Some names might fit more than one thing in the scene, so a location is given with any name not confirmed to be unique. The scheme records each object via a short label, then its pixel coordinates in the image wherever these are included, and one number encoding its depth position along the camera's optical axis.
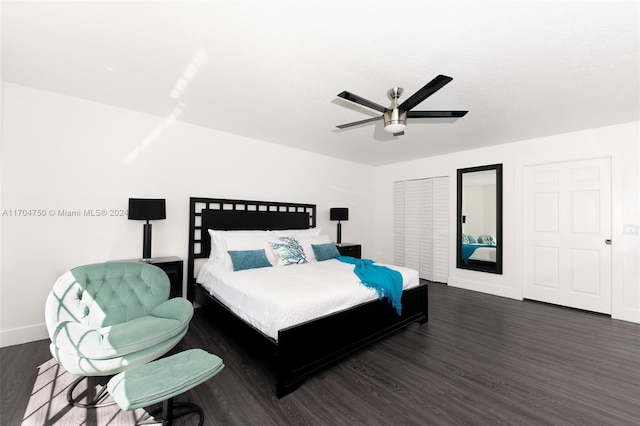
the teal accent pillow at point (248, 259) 3.32
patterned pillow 3.67
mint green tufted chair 1.76
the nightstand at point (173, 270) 3.20
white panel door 3.87
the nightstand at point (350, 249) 5.34
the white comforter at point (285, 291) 2.22
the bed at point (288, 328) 2.13
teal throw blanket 2.90
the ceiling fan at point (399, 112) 2.21
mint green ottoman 1.31
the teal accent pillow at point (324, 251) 4.13
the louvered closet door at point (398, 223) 6.26
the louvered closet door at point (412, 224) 5.96
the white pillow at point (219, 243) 3.56
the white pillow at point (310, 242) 4.15
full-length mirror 4.83
